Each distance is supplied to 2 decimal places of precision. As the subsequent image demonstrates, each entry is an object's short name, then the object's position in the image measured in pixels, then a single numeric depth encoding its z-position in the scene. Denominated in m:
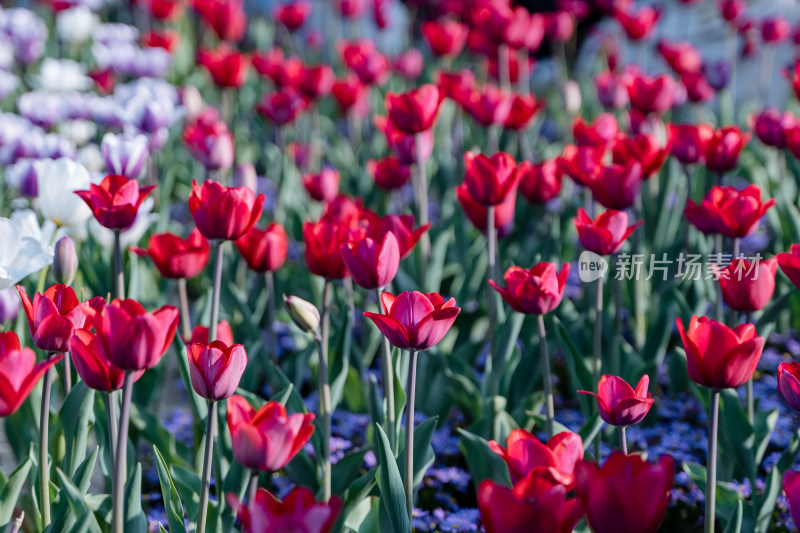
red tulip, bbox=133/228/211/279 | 3.66
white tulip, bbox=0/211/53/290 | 3.11
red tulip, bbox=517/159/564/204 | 4.71
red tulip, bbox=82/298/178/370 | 2.24
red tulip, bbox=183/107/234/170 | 5.42
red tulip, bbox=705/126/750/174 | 4.64
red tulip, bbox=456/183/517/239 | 4.14
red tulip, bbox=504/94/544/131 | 5.86
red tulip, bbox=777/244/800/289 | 3.03
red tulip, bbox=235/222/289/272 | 3.81
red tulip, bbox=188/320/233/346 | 3.46
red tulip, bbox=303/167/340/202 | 5.29
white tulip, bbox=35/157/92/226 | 3.86
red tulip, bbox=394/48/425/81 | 8.81
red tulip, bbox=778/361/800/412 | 2.55
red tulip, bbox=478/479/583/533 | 1.84
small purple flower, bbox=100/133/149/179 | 4.44
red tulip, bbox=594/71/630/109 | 7.34
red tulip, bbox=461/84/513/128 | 5.73
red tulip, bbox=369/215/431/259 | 3.58
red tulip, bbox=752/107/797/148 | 5.27
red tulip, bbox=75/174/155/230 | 3.30
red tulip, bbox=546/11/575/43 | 8.95
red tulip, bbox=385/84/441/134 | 4.78
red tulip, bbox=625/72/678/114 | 5.86
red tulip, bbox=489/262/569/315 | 2.99
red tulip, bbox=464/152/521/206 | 3.77
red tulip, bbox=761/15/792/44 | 8.65
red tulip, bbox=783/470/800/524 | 2.07
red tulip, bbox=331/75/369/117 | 7.12
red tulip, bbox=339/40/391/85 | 7.34
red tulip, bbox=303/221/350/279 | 3.45
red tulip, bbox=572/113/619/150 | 5.36
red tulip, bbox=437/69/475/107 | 6.26
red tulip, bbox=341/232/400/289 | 3.04
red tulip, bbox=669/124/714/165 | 4.88
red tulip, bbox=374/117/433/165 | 5.25
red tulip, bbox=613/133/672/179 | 4.41
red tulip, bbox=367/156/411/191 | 5.48
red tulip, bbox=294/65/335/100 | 6.88
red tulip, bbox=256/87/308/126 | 6.61
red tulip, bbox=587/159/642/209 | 3.99
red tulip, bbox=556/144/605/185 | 4.39
